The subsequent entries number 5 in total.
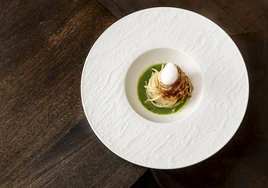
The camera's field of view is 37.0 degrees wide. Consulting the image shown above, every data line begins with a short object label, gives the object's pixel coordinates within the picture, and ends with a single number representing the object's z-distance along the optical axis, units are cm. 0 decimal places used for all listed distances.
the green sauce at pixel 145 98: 120
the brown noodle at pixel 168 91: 115
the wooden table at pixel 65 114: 119
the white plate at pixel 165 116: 109
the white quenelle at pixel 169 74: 110
